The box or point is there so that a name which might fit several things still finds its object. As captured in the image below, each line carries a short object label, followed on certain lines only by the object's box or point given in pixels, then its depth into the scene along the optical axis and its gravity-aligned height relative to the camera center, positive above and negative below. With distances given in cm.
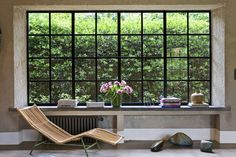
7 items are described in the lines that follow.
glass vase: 684 -49
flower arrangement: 682 -32
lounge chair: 570 -91
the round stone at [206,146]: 602 -116
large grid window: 727 +34
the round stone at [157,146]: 608 -118
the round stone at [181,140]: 649 -114
